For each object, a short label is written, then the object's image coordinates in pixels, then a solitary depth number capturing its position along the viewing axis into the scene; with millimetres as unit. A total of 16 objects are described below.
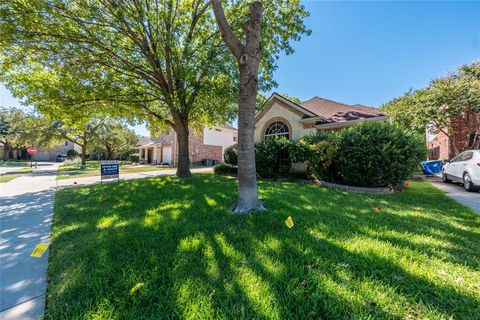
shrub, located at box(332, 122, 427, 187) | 7391
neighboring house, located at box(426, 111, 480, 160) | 14510
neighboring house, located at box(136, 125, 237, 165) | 25219
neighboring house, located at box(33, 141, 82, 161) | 47956
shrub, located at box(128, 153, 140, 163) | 34003
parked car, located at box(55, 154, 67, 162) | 44600
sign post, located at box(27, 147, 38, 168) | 23194
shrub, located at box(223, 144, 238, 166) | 12688
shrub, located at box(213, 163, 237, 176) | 13332
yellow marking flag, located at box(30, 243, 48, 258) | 2981
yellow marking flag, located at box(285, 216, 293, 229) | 3533
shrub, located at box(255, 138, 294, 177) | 10619
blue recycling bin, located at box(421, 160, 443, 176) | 13853
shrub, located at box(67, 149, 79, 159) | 39862
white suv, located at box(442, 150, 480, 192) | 7676
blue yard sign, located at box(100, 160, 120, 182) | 9641
